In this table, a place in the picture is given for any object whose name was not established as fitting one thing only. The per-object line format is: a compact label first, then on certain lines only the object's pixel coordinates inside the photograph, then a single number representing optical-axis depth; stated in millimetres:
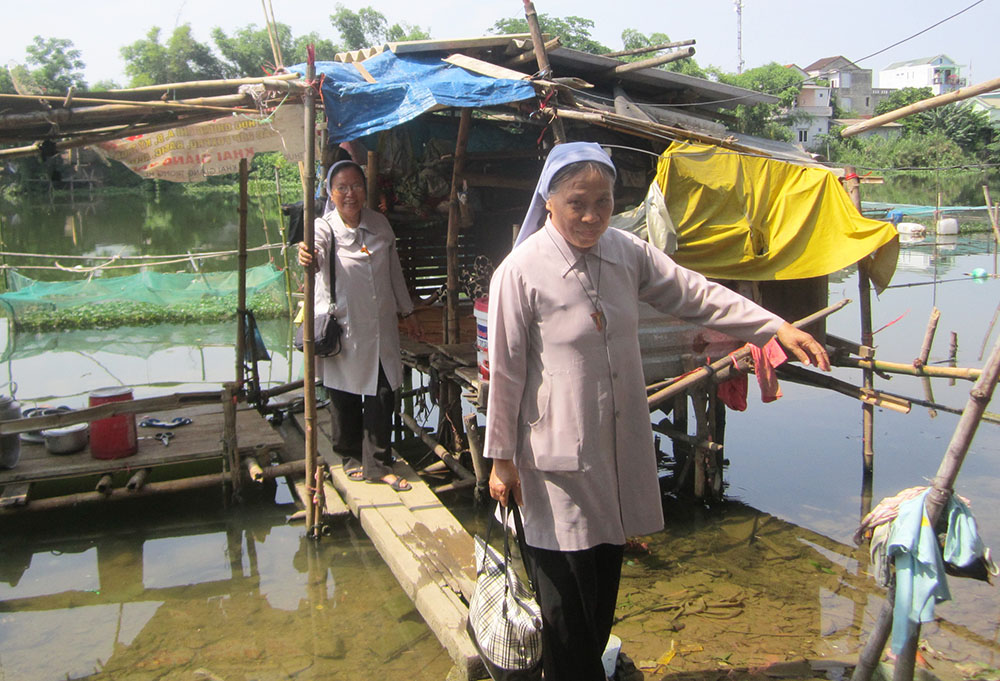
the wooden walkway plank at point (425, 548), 3621
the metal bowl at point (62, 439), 5688
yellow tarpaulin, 5473
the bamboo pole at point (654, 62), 6105
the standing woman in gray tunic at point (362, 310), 5049
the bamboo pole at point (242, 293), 7016
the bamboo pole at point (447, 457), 6113
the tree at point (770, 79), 50650
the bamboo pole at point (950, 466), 2311
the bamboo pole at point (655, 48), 6038
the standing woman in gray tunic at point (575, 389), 2479
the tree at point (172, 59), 62219
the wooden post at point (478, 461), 5598
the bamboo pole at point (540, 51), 5203
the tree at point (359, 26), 74938
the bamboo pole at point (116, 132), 4906
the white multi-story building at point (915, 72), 81225
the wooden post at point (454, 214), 6566
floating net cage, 11867
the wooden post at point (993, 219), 6343
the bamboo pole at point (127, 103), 4343
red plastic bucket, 5543
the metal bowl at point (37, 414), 5953
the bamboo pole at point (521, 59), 6445
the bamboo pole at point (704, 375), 5045
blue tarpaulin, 4945
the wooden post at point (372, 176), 6918
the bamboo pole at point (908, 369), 4602
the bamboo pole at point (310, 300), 4582
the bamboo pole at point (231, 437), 5703
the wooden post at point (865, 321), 5730
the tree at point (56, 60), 51750
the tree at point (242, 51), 65062
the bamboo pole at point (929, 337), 5109
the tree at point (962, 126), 38375
